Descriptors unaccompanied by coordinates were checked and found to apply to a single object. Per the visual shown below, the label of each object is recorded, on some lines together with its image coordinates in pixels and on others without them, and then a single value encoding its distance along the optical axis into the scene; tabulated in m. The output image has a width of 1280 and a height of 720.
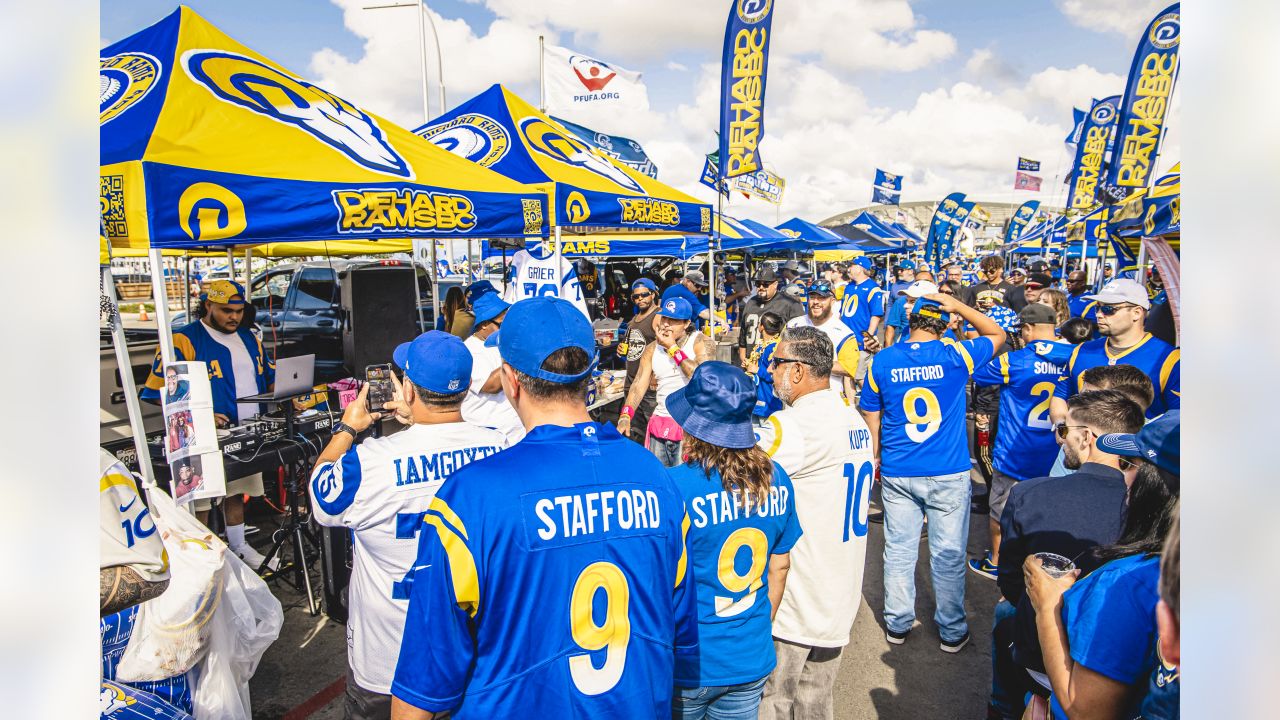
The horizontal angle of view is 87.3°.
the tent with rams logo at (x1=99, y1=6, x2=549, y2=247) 3.28
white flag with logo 10.33
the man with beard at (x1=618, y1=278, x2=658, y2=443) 5.52
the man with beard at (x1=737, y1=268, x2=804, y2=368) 8.99
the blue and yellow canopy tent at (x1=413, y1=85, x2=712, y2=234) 5.86
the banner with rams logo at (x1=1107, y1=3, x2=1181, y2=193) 8.12
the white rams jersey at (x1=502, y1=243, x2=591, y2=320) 5.49
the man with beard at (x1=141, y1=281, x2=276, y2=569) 4.43
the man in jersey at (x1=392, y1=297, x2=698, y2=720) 1.41
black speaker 6.99
